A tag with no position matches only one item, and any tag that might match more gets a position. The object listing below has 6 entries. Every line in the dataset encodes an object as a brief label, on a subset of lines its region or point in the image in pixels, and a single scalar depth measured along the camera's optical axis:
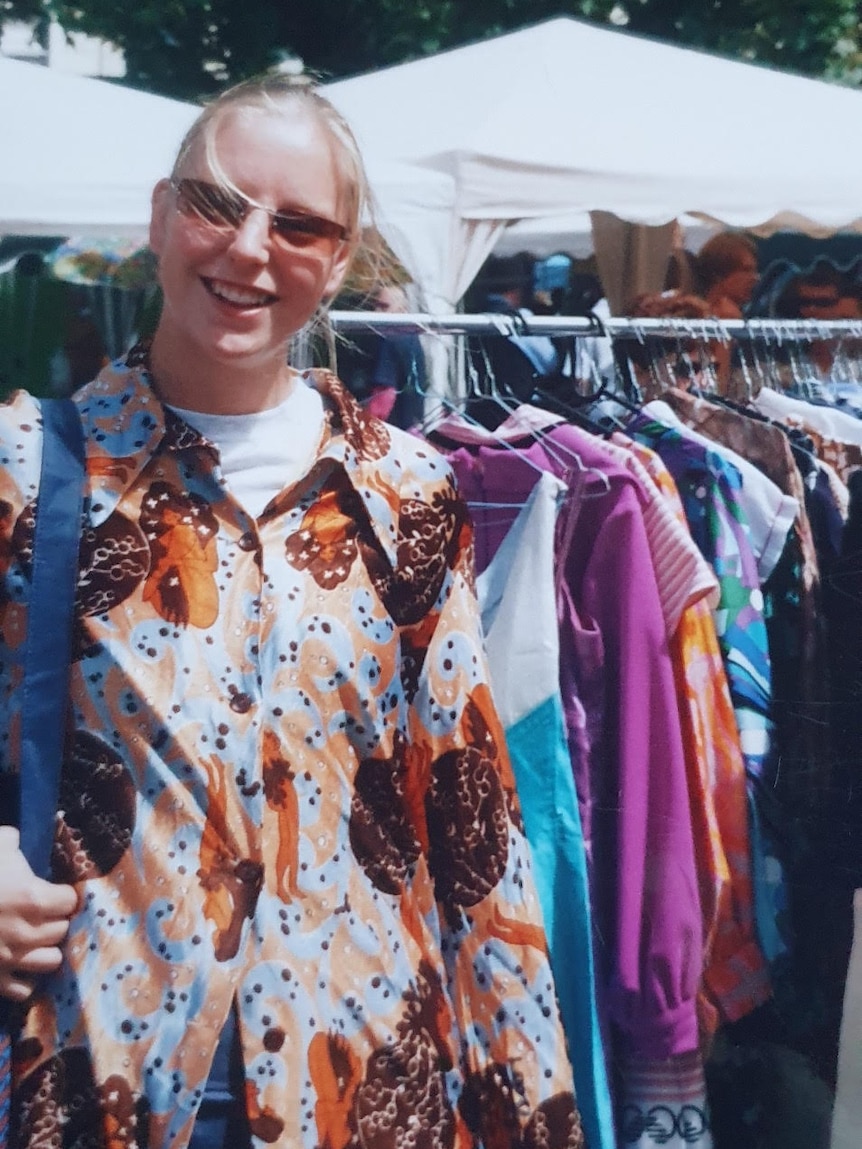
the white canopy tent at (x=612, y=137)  2.69
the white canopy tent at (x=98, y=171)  2.65
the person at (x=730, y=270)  3.68
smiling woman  1.10
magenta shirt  1.64
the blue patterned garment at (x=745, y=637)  1.79
